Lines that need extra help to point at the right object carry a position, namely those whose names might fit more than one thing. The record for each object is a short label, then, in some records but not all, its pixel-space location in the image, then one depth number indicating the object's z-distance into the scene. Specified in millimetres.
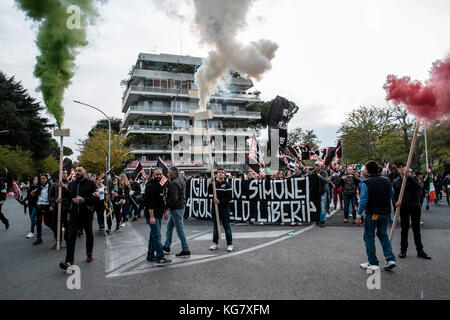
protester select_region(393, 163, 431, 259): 5949
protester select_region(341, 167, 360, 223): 10117
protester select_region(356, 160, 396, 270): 5207
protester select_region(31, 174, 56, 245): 8367
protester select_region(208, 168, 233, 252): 6828
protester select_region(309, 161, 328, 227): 9648
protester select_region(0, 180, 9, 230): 10102
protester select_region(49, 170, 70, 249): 8148
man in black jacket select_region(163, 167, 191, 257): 6352
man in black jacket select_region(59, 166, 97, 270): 5984
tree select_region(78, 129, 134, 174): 42656
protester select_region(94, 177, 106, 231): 9828
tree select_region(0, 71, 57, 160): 45312
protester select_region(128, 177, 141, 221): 12883
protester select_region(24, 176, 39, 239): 9156
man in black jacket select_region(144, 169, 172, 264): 5902
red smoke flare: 5098
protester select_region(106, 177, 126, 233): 10390
